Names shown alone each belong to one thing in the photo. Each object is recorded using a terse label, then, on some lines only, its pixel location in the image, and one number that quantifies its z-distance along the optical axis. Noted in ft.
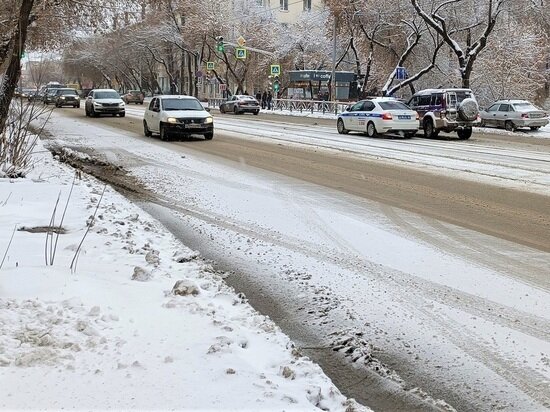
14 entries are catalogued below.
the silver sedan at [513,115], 93.15
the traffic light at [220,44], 150.23
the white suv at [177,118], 65.72
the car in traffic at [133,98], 230.07
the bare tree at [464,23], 103.86
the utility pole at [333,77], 140.90
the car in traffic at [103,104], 109.14
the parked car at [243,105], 148.77
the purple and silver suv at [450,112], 74.79
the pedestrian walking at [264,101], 177.90
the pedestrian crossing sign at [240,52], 156.27
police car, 73.97
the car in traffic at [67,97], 152.35
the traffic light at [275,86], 172.50
